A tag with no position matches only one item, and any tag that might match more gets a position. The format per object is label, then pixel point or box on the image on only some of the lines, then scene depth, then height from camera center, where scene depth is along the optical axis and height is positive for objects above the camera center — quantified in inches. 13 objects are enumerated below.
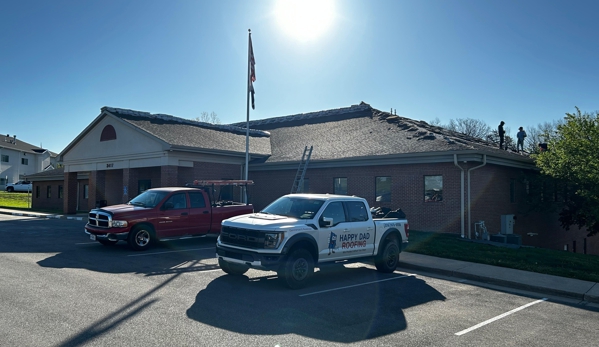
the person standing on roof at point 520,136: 1058.2 +132.8
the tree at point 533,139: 2633.9 +325.6
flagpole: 843.4 +169.4
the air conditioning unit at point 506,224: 794.2 -49.0
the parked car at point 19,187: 2496.2 +5.6
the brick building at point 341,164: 747.4 +52.6
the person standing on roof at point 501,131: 957.2 +131.7
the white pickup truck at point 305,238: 368.2 -38.9
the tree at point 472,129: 2913.4 +410.4
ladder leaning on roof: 869.2 +35.5
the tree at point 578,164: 706.8 +50.1
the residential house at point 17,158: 2792.8 +186.6
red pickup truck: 537.3 -33.0
